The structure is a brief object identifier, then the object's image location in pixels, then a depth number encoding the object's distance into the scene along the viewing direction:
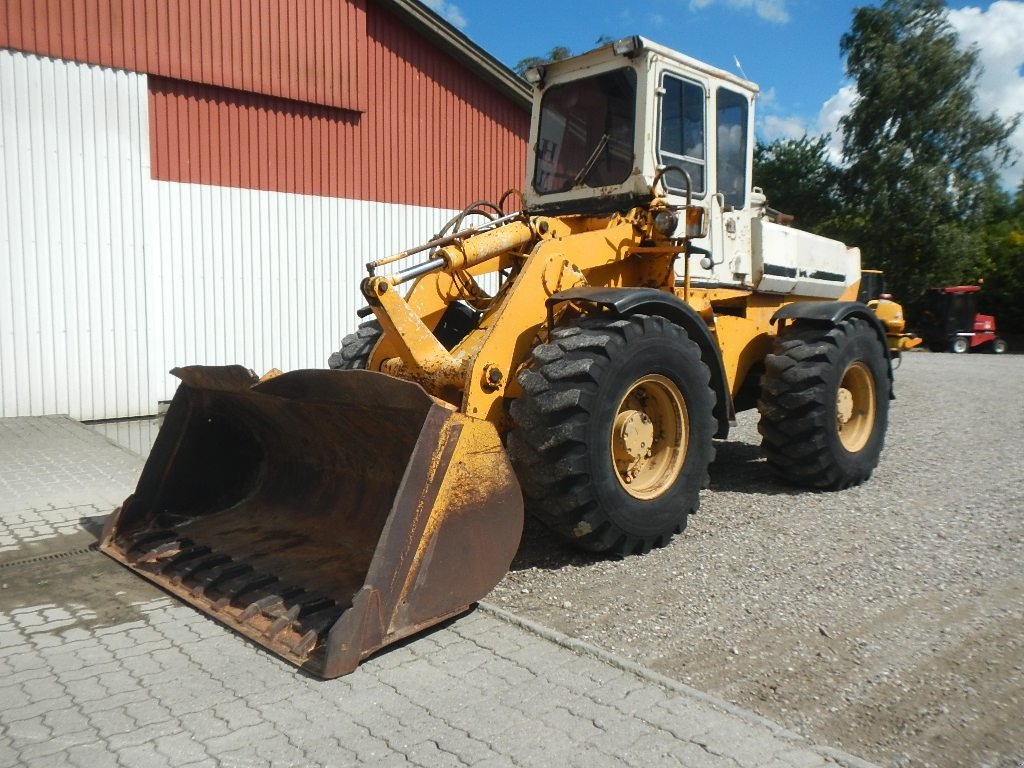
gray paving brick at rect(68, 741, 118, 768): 2.86
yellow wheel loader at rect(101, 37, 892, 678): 3.84
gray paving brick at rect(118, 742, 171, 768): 2.87
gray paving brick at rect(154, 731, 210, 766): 2.90
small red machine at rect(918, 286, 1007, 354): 27.75
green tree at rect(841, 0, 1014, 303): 29.31
